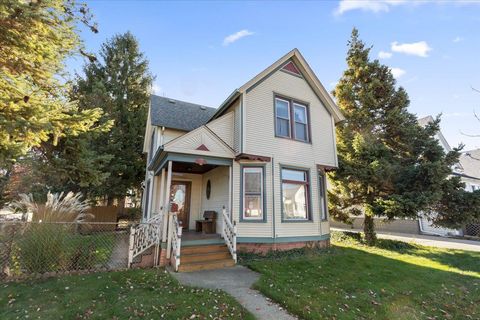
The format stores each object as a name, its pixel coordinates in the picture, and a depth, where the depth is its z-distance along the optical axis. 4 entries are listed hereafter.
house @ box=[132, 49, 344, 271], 8.09
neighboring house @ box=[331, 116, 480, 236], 16.44
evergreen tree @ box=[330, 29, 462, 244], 10.60
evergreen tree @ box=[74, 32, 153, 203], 17.02
